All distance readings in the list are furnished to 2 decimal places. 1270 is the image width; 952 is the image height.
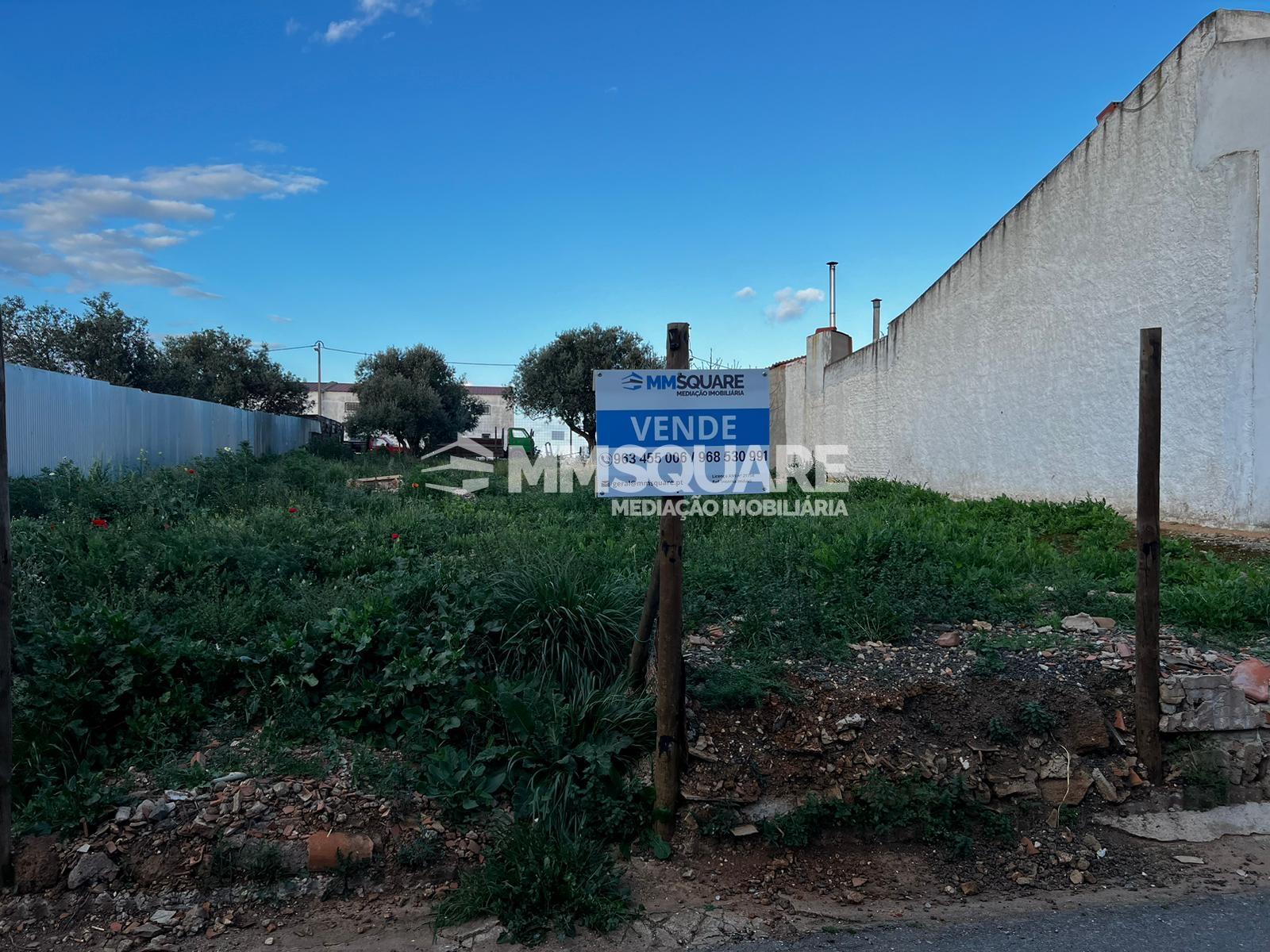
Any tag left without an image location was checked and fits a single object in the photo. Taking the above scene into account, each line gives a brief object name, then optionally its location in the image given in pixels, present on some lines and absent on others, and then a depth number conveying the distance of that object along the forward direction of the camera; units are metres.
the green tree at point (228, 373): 24.81
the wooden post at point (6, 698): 3.13
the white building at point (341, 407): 54.41
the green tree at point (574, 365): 24.62
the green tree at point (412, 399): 24.86
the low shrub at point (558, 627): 4.33
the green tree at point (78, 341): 19.42
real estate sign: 3.73
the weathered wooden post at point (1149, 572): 3.91
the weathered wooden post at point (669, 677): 3.57
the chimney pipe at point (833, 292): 18.72
